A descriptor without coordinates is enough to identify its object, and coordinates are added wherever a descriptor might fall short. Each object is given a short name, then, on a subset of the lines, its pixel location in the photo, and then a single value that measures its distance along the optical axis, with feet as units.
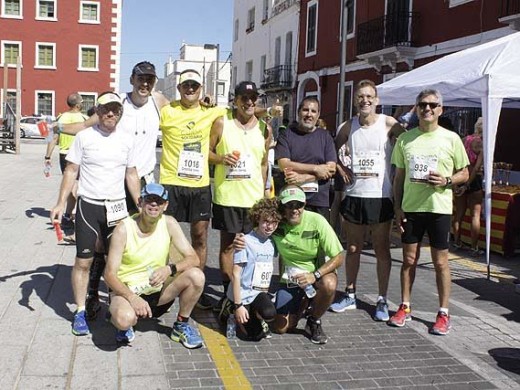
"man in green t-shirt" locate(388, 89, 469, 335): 16.26
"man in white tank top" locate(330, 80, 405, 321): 17.35
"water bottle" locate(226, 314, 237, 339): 15.57
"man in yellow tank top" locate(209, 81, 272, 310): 16.58
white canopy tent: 22.40
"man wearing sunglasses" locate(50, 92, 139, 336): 15.19
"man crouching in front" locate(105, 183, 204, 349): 14.15
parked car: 126.11
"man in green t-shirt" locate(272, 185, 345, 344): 15.52
